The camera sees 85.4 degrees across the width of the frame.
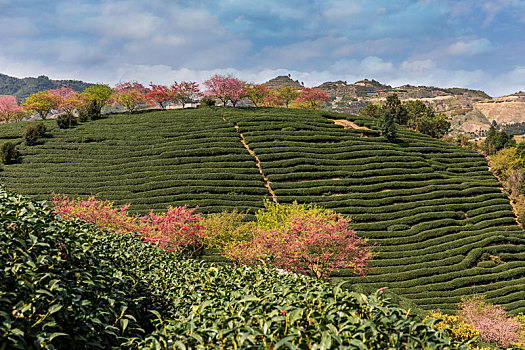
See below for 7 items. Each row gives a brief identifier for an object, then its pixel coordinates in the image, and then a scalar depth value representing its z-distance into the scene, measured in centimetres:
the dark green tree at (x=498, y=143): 6895
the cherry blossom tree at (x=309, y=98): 8700
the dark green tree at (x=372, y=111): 8696
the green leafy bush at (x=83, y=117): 6000
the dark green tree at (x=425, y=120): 8306
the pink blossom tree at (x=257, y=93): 8150
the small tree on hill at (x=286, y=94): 8825
